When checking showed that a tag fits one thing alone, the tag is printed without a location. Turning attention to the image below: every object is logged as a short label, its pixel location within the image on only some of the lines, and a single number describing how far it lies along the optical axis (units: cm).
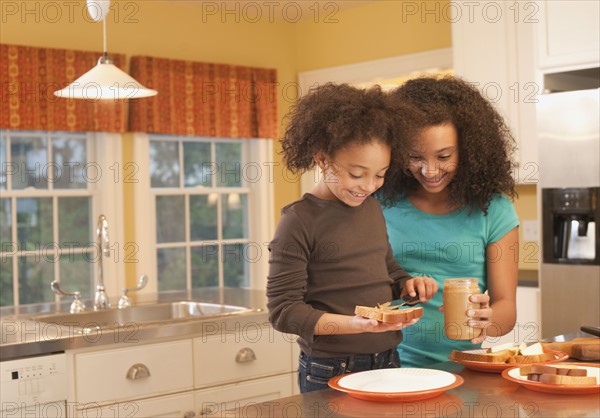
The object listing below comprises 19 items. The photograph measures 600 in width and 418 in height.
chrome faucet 370
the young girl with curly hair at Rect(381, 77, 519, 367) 208
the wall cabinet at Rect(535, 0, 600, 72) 402
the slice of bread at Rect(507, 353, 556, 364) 184
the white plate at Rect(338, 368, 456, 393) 162
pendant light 306
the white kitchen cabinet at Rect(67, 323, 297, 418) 301
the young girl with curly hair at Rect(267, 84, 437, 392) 182
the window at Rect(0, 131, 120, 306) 489
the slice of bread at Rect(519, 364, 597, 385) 161
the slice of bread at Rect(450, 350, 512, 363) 182
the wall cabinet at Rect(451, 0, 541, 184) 446
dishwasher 281
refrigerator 389
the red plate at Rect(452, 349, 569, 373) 180
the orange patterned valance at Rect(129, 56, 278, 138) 525
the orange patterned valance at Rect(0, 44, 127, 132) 470
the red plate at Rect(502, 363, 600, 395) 159
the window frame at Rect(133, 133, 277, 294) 590
